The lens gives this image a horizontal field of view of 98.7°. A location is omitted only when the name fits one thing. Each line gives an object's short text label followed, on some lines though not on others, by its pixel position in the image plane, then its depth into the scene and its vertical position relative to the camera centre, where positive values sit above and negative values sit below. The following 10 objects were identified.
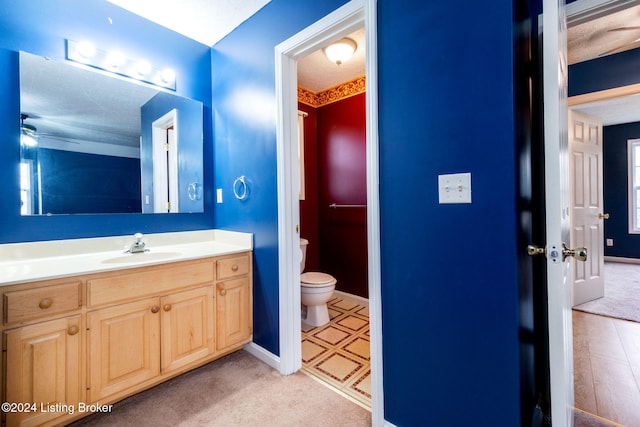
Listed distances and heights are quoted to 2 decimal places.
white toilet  2.40 -0.74
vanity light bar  1.71 +1.03
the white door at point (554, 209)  0.83 -0.01
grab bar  2.94 +0.06
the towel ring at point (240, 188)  2.04 +0.19
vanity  1.16 -0.54
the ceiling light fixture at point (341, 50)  2.21 +1.33
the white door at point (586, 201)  2.90 +0.06
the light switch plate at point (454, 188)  1.07 +0.08
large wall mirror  1.58 +0.48
